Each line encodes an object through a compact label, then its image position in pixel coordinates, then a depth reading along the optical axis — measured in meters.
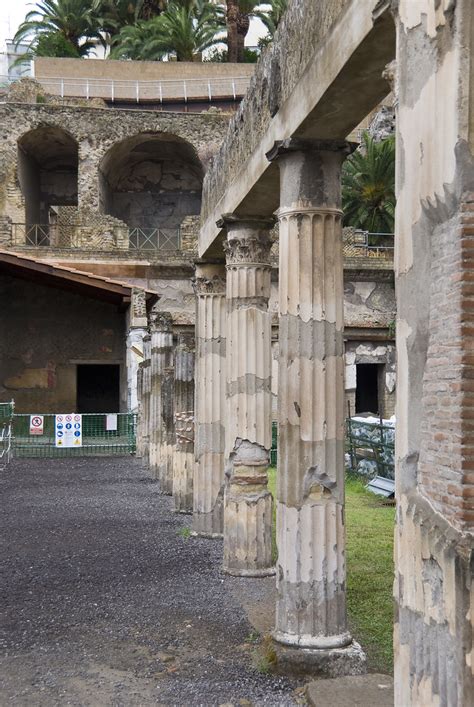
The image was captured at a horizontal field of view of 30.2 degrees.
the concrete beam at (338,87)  3.86
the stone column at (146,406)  17.02
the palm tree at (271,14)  37.12
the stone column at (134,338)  21.22
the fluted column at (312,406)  5.18
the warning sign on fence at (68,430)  19.45
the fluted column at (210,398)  9.12
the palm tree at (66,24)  38.69
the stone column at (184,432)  10.95
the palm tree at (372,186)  30.41
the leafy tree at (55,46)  38.59
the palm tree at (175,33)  37.22
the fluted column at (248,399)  7.45
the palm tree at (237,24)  36.84
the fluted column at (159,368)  14.83
